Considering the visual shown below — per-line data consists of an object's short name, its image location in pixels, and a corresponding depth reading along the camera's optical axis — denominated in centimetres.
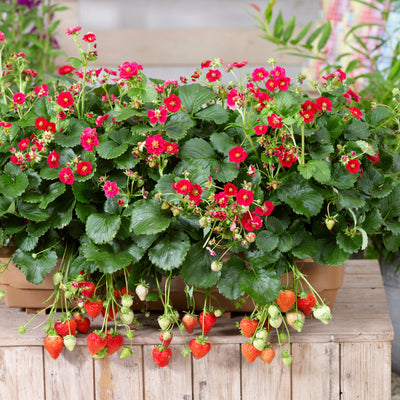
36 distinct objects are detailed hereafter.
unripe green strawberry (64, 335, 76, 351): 234
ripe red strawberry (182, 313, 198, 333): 236
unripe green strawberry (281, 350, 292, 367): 232
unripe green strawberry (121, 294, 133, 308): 233
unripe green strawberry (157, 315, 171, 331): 233
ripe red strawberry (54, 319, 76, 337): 237
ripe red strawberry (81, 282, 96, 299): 235
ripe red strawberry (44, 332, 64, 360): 235
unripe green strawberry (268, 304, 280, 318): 231
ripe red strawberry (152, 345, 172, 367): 235
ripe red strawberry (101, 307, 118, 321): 240
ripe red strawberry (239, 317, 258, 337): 234
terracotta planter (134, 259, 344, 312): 241
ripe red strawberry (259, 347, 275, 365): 234
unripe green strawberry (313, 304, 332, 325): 229
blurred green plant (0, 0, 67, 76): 342
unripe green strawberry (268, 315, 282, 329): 232
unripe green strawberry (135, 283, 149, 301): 233
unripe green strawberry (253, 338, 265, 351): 232
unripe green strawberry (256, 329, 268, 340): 232
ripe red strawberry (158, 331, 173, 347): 234
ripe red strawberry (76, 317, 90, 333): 240
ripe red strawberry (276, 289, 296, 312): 233
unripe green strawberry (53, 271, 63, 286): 238
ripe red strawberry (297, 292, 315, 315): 235
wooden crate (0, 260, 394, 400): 240
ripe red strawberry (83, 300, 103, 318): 236
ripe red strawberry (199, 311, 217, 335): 236
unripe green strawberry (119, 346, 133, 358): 236
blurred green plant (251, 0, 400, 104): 298
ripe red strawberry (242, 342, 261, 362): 234
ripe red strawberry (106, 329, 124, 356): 236
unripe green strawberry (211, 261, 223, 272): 229
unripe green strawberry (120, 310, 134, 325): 234
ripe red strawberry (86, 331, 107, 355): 233
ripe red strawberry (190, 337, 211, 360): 234
